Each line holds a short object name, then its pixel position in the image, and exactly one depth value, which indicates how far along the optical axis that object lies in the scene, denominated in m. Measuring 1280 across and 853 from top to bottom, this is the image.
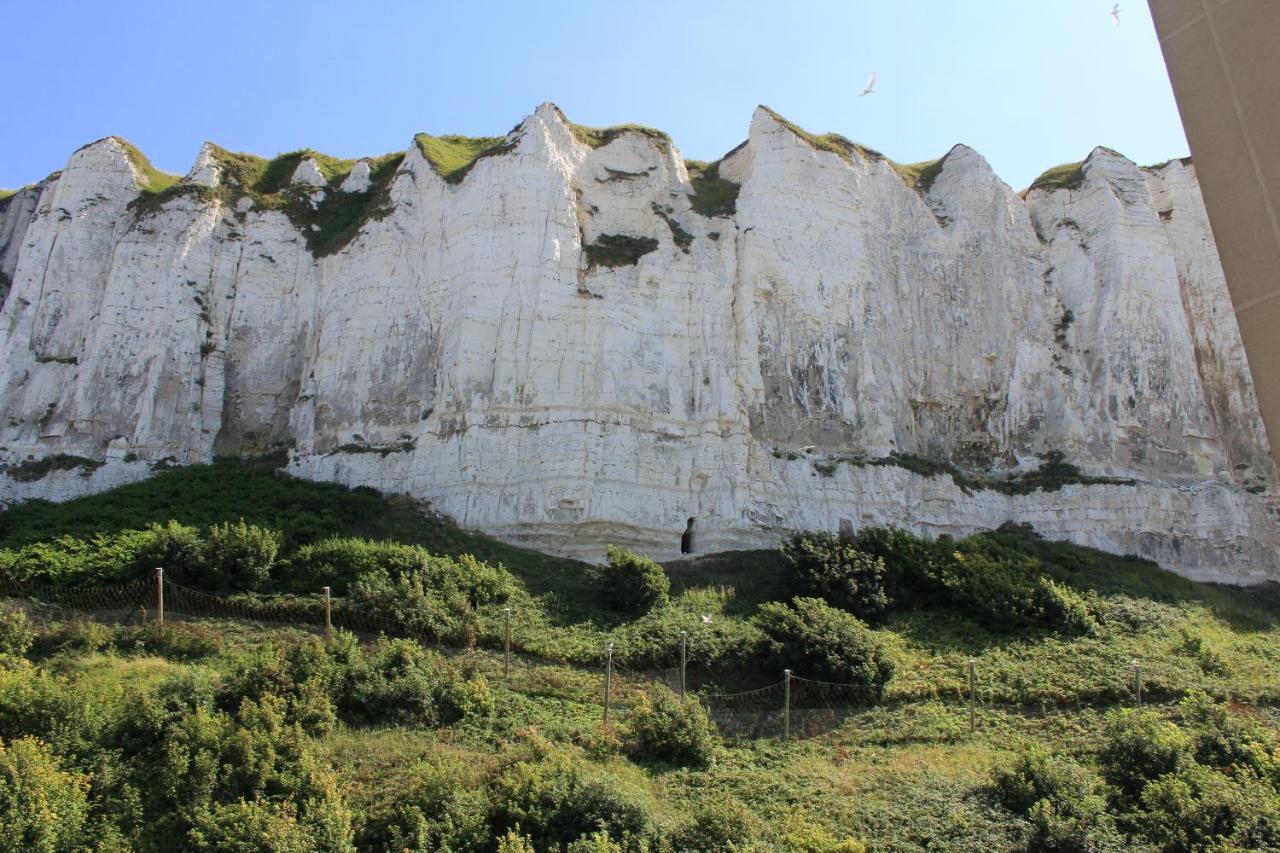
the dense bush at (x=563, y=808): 15.62
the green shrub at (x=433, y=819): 15.07
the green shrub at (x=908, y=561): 28.28
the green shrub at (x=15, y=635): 18.98
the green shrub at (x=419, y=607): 22.47
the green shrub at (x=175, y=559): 23.09
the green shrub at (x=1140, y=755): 17.77
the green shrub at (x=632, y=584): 26.03
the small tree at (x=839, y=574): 27.08
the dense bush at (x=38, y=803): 13.92
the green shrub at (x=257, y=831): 14.34
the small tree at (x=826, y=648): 22.05
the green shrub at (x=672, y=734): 18.64
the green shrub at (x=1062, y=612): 26.38
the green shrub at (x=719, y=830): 15.43
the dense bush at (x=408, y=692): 18.81
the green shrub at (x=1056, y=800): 15.95
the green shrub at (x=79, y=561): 22.34
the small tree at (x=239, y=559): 23.39
